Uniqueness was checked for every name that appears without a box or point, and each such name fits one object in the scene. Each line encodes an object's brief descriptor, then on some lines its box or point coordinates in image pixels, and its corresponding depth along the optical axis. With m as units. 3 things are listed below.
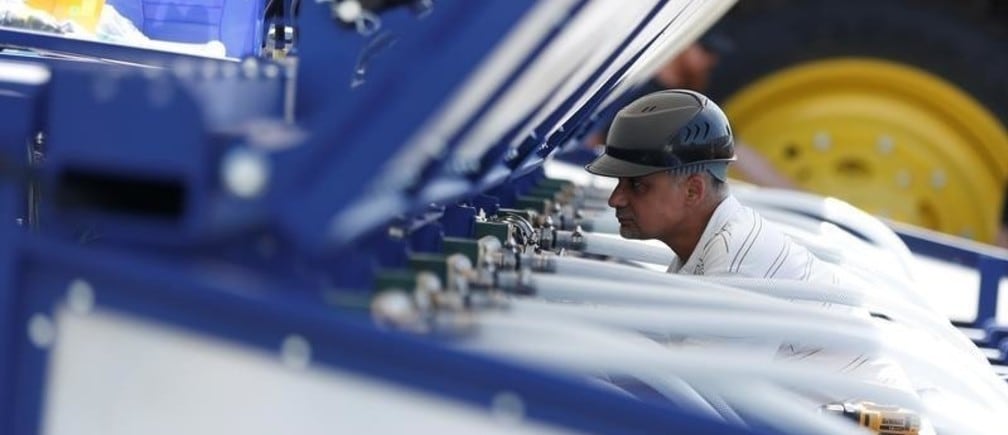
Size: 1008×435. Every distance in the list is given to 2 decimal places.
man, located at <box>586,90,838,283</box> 5.87
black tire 11.33
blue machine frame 3.32
